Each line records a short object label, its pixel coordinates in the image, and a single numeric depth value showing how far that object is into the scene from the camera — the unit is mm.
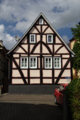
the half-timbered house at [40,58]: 11952
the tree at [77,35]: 12521
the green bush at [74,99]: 3544
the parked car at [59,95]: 6571
